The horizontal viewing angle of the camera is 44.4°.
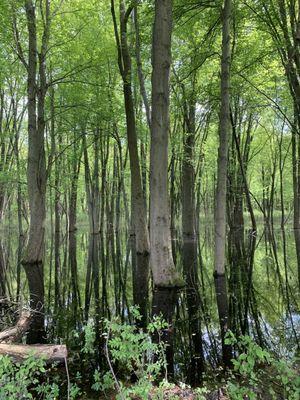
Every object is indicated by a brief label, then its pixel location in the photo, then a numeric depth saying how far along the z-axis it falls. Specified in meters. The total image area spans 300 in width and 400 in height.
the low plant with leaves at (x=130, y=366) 2.85
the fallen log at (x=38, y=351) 4.00
